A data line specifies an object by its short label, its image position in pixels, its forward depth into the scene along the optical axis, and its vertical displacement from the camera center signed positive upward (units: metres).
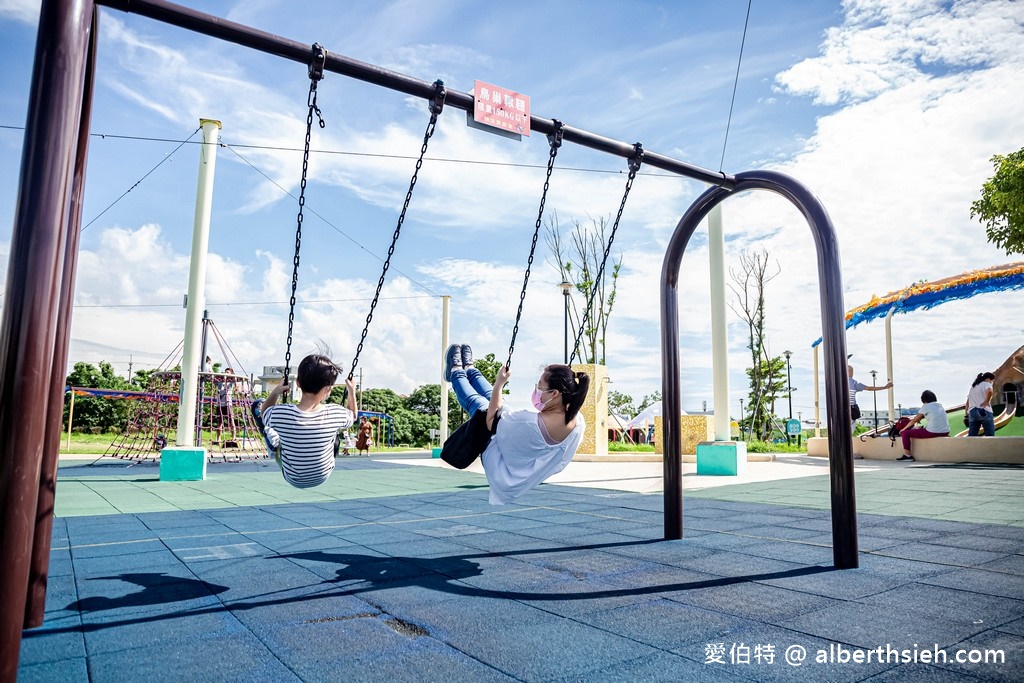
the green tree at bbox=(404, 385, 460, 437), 34.81 +0.91
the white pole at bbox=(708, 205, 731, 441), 10.14 +1.38
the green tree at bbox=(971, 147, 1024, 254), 11.51 +4.11
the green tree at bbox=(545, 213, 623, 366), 17.42 +3.35
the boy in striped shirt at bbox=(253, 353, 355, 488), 3.84 -0.06
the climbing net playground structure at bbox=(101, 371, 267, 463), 15.20 -0.09
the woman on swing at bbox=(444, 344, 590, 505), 4.22 -0.09
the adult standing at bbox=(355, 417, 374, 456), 17.63 -0.60
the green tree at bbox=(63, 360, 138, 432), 26.47 -0.16
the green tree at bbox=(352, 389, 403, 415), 31.09 +0.67
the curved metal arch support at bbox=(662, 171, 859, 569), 4.13 +0.49
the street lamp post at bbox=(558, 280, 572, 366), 13.39 +2.76
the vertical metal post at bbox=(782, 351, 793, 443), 31.54 +2.15
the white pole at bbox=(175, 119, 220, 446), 9.62 +2.08
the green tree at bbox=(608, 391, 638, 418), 50.86 +1.44
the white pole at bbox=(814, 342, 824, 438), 18.25 +0.18
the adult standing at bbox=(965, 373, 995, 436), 12.40 +0.34
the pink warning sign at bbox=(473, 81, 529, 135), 4.21 +2.04
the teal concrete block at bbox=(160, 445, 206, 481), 9.89 -0.81
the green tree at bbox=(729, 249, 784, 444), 22.31 +3.08
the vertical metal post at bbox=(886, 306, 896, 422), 16.86 +1.81
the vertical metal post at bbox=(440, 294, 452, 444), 18.09 +2.72
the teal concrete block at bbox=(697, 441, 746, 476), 10.22 -0.57
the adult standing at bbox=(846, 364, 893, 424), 12.14 +0.74
